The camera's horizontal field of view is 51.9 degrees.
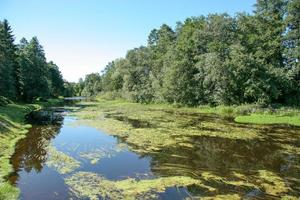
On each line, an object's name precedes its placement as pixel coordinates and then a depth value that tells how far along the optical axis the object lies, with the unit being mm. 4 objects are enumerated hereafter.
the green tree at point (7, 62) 48000
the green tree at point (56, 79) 113838
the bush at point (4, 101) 44050
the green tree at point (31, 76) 61875
